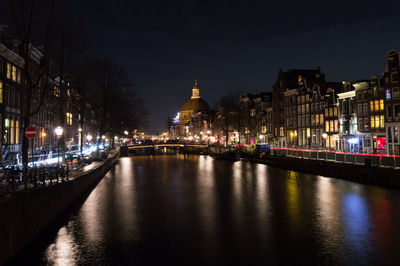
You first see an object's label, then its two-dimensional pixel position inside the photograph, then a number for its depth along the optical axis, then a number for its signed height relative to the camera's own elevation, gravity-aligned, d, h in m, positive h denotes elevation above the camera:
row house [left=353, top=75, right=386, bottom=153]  55.12 +5.00
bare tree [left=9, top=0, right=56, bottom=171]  24.72 +9.58
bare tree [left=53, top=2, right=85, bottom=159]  33.43 +10.18
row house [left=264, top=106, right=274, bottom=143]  94.81 +5.97
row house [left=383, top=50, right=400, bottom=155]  50.75 +6.72
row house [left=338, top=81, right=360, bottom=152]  62.00 +4.85
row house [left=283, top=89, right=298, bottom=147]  84.00 +7.55
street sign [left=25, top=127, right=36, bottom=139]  20.80 +1.05
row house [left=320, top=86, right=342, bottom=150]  68.19 +5.34
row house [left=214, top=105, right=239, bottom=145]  96.44 +7.79
